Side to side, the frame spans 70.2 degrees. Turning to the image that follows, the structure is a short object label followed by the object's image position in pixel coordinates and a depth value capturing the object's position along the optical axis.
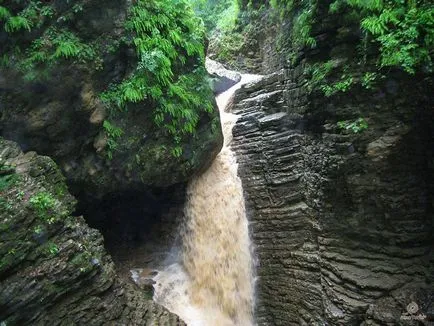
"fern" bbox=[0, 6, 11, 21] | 5.05
